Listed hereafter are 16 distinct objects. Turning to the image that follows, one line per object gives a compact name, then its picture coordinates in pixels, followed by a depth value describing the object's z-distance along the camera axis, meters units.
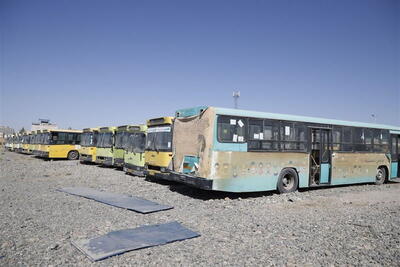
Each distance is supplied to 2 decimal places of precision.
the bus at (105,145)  17.56
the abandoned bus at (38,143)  25.28
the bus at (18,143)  34.12
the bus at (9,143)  40.96
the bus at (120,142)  15.51
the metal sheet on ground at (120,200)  7.38
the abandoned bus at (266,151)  8.51
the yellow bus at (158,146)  11.01
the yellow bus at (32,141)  27.34
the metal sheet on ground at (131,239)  4.33
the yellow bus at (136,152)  13.63
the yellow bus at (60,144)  23.62
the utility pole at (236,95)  28.35
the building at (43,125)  50.91
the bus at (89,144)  19.95
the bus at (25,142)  30.08
